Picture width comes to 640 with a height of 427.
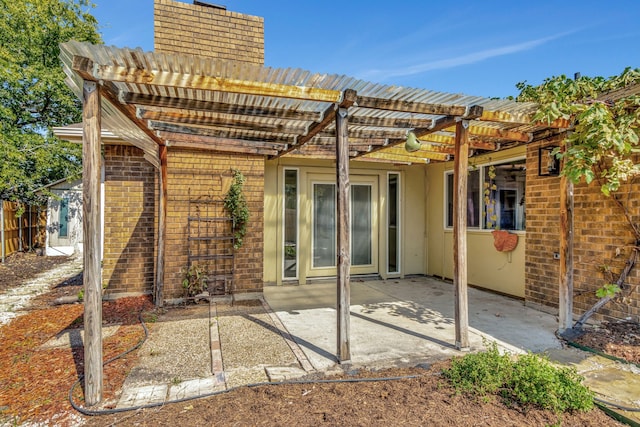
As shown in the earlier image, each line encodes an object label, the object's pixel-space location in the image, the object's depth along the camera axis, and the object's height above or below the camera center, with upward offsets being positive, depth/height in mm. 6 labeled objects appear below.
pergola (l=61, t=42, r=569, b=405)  2742 +1165
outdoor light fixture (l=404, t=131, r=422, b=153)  3865 +850
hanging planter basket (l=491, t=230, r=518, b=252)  5868 -442
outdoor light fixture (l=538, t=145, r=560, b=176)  4801 +786
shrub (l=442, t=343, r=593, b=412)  2586 -1382
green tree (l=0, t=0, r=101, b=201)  11602 +5052
